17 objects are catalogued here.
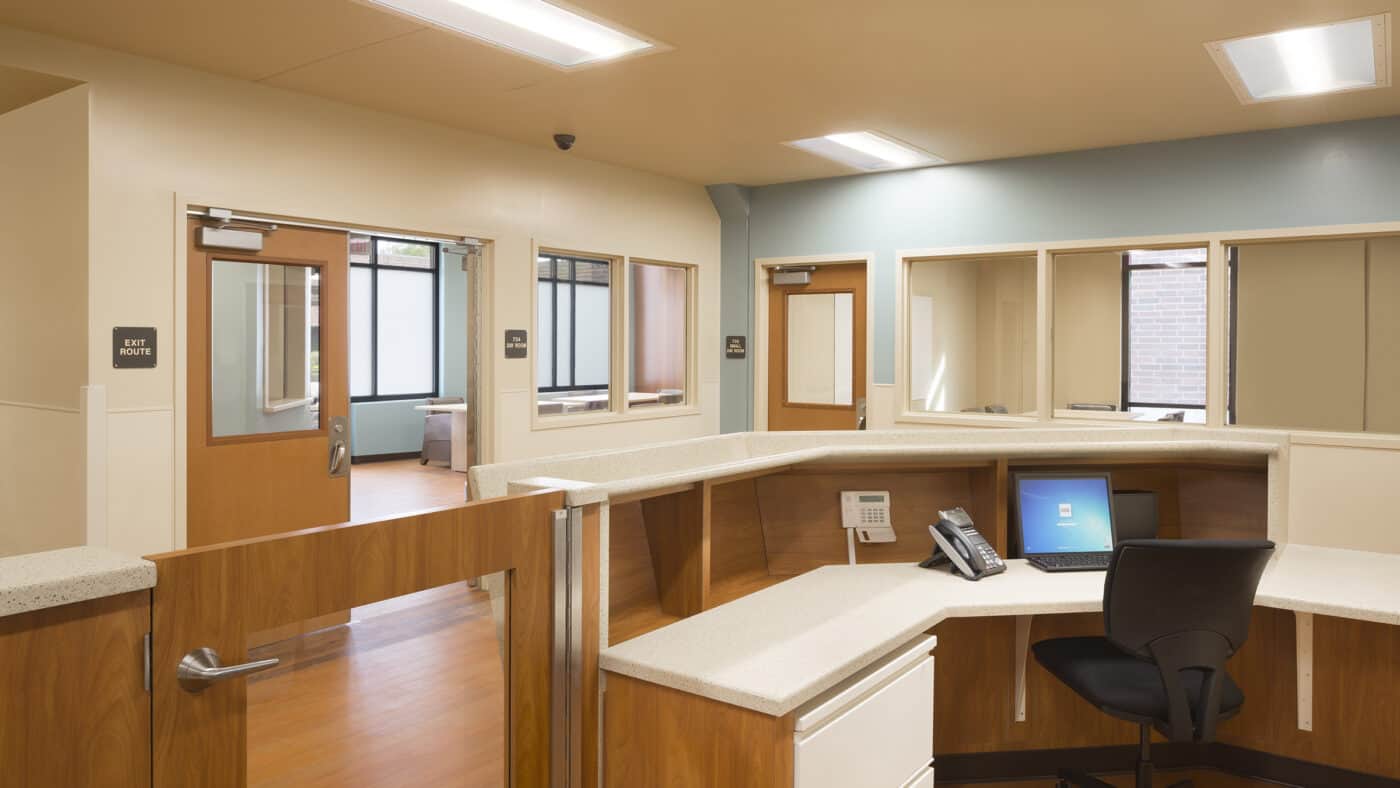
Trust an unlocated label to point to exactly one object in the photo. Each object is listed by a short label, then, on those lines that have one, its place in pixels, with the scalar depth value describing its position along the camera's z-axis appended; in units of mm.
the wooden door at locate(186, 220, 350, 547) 3988
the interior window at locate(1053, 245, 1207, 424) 7660
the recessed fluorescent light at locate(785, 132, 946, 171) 5340
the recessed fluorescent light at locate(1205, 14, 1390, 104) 3584
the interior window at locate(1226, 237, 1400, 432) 5781
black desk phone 2707
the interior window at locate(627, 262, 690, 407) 6875
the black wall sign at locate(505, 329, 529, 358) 5281
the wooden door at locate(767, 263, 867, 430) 6496
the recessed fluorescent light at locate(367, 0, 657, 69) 3307
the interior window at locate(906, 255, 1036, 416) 7500
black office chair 2332
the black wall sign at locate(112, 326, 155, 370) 3676
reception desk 2018
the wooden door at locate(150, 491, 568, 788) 1292
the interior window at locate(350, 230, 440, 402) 10477
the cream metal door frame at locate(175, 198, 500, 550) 3850
